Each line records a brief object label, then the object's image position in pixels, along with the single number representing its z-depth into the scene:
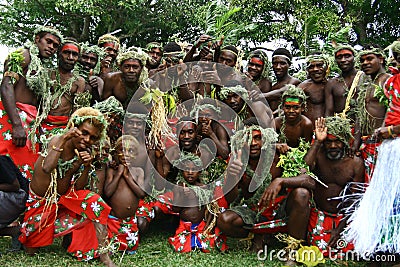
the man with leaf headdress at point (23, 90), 4.12
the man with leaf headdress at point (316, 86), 4.95
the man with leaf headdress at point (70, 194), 3.45
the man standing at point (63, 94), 4.36
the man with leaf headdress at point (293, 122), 4.22
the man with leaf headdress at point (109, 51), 5.53
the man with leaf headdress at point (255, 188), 3.93
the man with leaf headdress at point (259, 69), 5.29
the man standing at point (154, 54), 5.55
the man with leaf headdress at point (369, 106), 4.05
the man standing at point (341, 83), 4.84
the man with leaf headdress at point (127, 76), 4.88
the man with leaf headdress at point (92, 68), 5.01
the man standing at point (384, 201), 3.21
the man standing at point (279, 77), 5.18
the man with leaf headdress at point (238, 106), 4.65
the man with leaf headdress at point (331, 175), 3.86
